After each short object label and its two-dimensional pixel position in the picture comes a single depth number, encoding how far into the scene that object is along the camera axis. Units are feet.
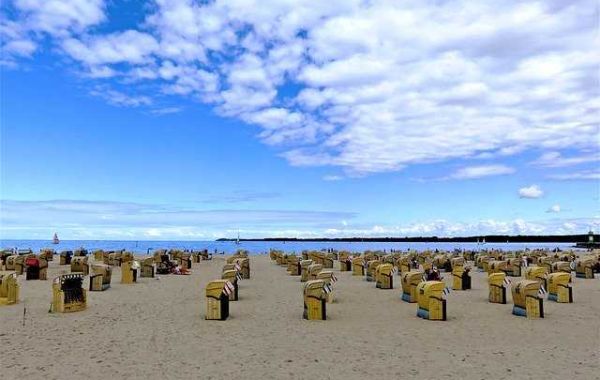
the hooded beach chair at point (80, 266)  92.02
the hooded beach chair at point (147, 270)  88.84
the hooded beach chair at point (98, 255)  138.81
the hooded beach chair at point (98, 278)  65.92
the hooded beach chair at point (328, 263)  119.03
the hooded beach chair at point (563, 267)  85.25
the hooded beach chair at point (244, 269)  90.41
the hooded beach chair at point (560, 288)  57.67
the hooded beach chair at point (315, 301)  44.73
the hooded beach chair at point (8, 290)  52.00
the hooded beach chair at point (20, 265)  91.40
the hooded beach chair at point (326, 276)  60.90
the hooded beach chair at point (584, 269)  94.68
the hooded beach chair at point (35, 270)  80.53
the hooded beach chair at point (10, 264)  98.58
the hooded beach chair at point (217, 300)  44.04
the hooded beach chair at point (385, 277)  71.92
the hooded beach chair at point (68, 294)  46.93
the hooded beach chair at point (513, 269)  100.11
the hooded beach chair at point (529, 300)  46.83
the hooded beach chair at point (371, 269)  84.75
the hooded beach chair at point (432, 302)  44.78
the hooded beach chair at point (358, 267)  98.43
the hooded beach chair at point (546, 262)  92.58
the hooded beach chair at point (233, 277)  58.99
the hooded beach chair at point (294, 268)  98.92
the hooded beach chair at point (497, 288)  56.54
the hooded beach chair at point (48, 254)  131.58
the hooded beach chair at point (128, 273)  78.23
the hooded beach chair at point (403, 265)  91.66
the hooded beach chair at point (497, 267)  93.00
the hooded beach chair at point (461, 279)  71.10
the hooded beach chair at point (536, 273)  67.21
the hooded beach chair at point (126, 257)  110.83
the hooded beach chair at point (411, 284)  56.29
